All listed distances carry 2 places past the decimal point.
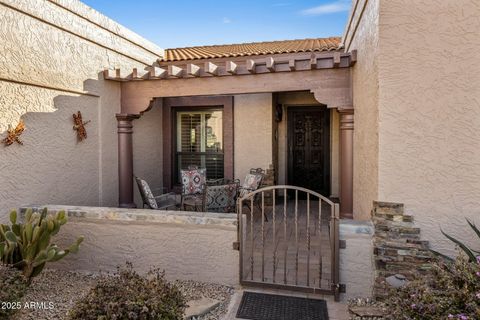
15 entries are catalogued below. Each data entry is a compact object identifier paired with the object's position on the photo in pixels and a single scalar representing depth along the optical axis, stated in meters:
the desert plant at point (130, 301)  2.93
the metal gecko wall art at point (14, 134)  5.26
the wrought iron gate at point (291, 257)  4.41
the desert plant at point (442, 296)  2.81
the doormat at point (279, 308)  4.07
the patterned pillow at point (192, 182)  8.51
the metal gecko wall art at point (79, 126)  6.64
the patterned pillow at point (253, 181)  7.72
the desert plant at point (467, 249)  3.75
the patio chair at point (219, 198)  6.72
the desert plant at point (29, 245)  4.32
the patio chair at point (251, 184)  7.69
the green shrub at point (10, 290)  3.41
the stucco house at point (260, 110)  4.08
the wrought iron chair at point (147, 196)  6.72
